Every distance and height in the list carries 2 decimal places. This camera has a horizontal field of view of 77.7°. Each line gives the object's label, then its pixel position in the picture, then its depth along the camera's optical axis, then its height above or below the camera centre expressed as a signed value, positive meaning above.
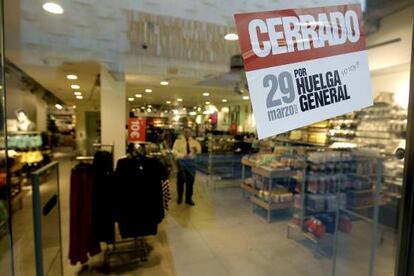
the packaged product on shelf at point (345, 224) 2.70 -1.01
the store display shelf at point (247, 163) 2.11 -0.31
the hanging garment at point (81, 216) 2.21 -0.82
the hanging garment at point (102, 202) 1.93 -0.65
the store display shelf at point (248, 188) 2.72 -0.69
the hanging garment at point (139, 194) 1.37 -0.39
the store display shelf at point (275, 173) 3.13 -0.57
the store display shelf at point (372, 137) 2.05 -0.07
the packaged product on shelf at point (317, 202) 2.95 -0.85
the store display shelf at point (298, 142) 1.90 -0.12
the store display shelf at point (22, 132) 1.02 -0.05
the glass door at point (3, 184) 0.92 -0.23
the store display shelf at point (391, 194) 1.56 -0.42
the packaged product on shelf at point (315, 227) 2.87 -1.12
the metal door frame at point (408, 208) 0.94 -0.29
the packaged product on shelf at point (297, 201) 3.10 -0.89
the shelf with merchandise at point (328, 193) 2.65 -0.71
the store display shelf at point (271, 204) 3.24 -0.99
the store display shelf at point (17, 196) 1.00 -0.32
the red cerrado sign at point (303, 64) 0.83 +0.22
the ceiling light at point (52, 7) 1.56 +0.71
